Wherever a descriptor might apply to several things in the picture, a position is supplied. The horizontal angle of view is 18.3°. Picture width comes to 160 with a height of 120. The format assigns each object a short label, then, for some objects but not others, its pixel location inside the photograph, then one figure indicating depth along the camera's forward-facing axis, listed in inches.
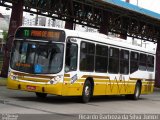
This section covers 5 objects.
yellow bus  688.4
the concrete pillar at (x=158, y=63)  2221.5
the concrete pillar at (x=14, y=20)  1378.0
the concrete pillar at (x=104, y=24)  1771.7
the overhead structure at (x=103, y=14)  1509.6
